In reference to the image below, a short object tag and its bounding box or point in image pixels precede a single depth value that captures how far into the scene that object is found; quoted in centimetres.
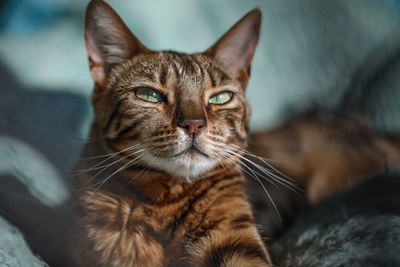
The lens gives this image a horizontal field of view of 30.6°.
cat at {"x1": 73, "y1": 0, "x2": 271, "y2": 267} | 45
